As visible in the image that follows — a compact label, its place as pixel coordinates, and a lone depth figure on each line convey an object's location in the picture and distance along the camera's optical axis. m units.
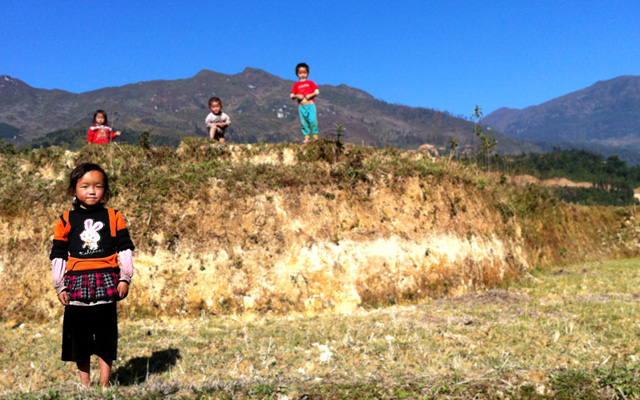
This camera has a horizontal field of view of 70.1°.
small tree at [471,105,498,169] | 17.55
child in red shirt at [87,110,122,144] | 13.71
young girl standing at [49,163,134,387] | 4.42
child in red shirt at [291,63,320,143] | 13.37
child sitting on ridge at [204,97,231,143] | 13.71
